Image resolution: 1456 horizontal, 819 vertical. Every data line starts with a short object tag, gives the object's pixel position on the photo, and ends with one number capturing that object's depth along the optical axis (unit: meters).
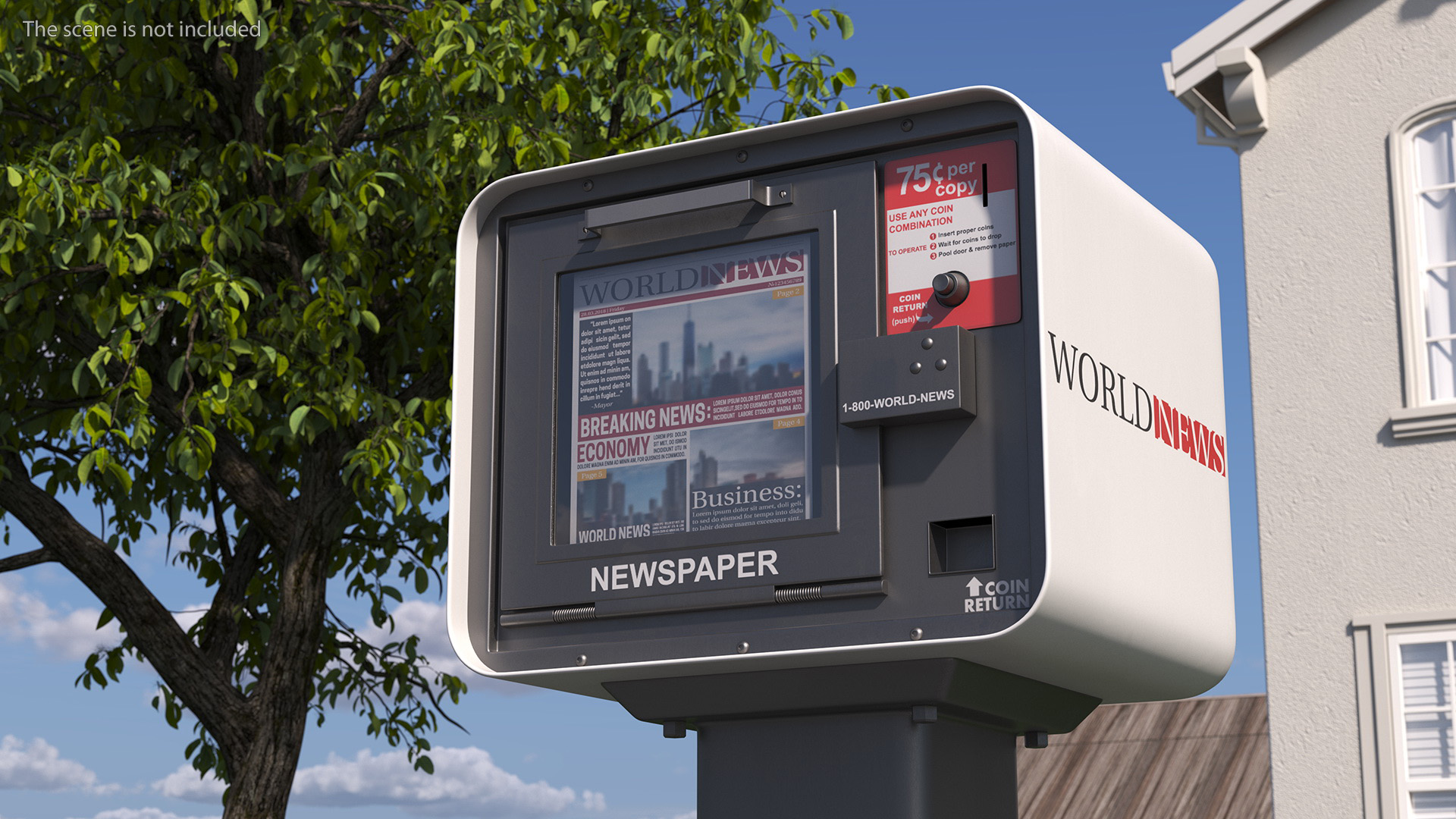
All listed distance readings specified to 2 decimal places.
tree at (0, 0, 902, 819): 9.34
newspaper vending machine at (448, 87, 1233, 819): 3.70
